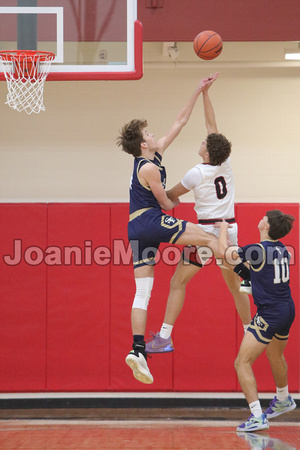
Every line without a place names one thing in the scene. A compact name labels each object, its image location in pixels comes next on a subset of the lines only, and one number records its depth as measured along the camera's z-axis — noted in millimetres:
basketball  13605
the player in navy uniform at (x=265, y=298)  13567
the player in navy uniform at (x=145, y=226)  12927
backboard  14237
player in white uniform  13206
